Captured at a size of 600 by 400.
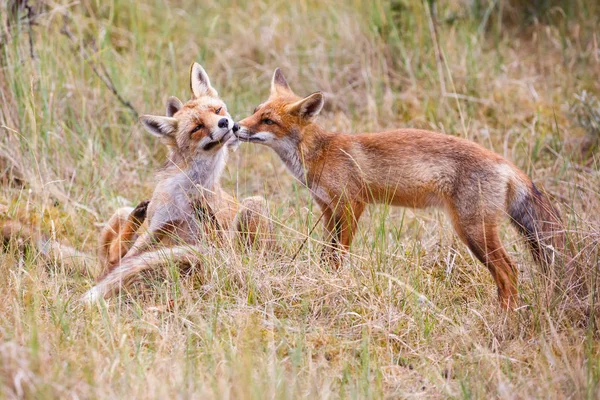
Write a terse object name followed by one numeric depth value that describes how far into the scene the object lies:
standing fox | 10.46
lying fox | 11.05
